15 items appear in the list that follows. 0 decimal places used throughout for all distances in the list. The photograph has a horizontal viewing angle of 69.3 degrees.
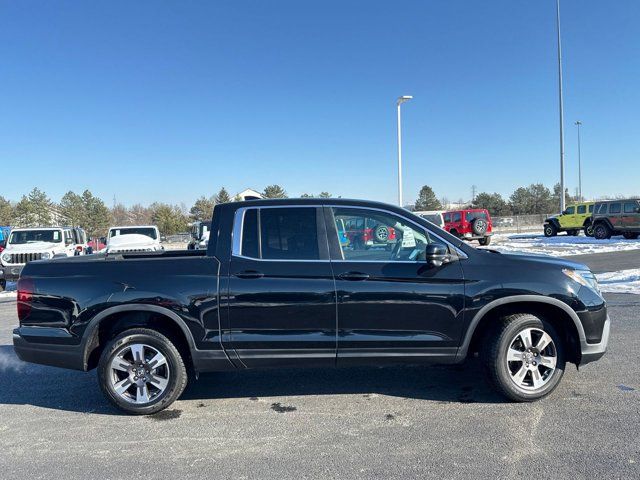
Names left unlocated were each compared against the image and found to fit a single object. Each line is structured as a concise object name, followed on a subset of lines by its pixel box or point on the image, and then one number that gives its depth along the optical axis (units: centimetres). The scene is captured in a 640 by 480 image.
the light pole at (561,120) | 3177
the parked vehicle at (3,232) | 2947
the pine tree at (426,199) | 7062
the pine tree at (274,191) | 5599
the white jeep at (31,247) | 1368
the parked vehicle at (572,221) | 2867
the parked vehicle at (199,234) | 1702
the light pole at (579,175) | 6991
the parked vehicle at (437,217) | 2636
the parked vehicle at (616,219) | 2328
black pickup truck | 389
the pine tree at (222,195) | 6787
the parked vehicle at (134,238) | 1490
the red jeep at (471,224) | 2591
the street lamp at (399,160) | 2316
